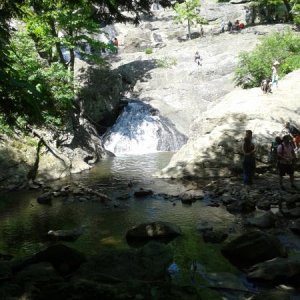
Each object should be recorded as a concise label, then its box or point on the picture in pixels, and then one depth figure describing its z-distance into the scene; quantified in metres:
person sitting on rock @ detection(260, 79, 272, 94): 21.33
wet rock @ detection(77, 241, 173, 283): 6.43
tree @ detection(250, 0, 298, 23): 49.25
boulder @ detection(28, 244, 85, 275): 7.21
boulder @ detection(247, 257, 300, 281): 6.79
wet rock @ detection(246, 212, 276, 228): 9.98
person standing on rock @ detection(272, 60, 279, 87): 21.86
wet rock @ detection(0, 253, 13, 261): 8.36
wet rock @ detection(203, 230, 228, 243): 9.29
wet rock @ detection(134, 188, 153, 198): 14.95
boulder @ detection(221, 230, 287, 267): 7.74
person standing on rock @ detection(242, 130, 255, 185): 14.38
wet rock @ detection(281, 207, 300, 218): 10.77
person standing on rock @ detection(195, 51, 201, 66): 37.34
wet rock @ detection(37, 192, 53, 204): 14.69
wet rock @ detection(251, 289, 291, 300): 5.80
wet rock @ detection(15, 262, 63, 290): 5.60
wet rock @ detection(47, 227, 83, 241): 9.95
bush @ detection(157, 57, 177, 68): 38.34
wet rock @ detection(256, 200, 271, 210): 11.91
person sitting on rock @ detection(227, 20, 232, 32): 49.25
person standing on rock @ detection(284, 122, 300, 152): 17.39
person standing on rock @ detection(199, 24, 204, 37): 52.18
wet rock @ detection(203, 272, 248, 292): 6.73
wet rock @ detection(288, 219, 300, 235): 9.50
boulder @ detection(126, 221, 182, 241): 9.61
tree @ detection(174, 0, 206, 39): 48.57
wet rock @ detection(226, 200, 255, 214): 11.86
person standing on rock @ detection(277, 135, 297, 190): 13.27
